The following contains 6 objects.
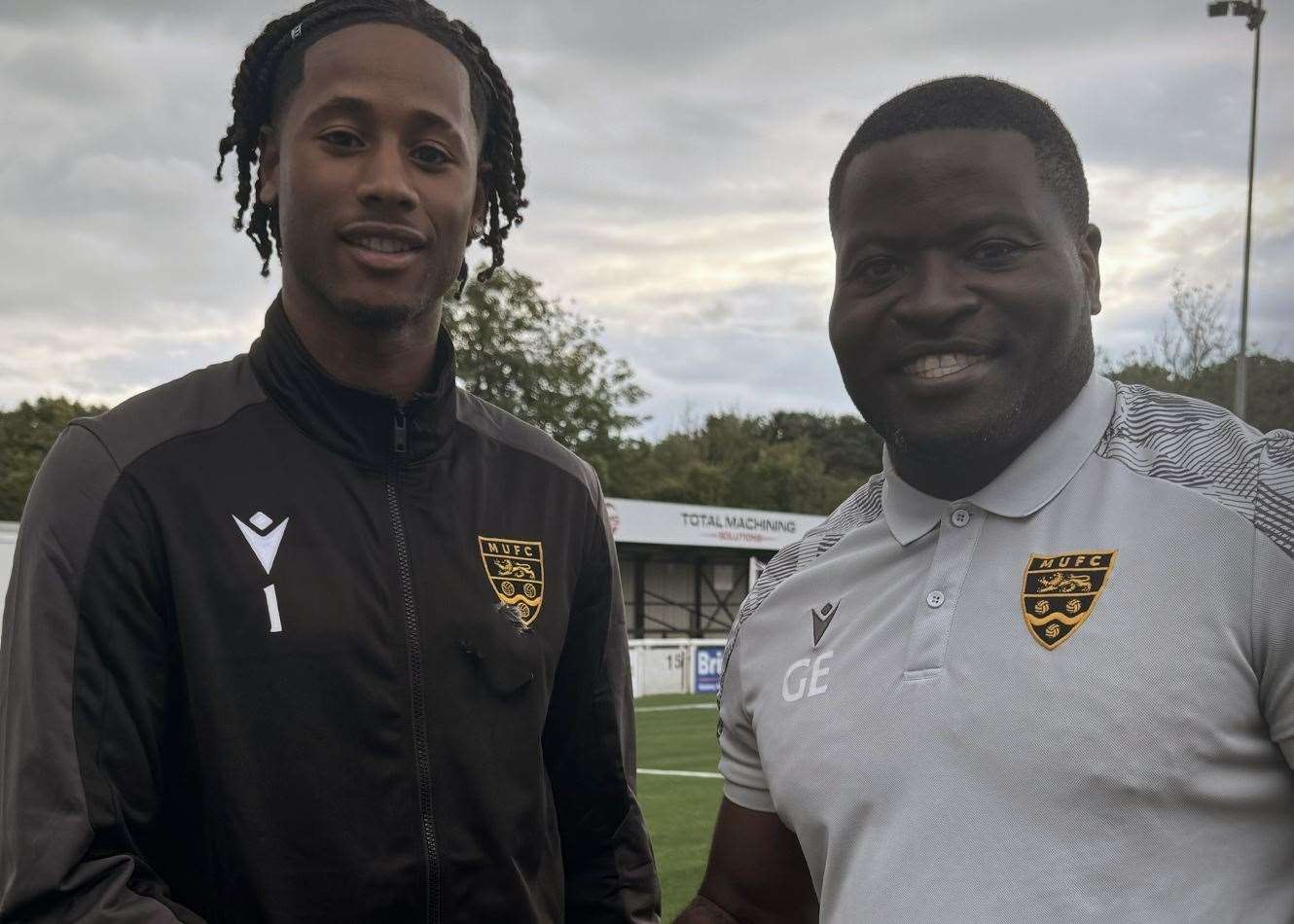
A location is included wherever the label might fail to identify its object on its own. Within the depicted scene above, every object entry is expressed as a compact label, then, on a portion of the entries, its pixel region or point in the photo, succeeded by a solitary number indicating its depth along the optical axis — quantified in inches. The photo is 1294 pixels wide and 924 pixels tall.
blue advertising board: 976.3
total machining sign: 1258.0
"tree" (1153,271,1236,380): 1141.7
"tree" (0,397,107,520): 1705.2
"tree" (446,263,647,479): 1673.2
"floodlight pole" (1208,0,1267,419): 844.7
